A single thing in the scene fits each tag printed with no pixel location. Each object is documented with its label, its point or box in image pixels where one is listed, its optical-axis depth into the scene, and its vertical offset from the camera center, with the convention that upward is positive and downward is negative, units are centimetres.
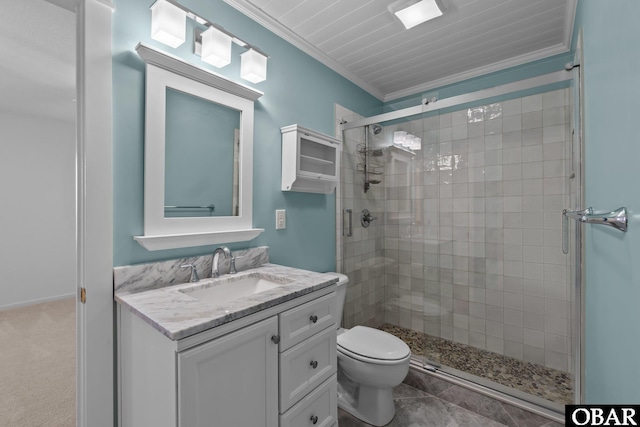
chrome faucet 149 -23
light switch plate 194 -5
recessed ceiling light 169 +123
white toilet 165 -94
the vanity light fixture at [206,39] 128 +86
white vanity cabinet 88 -57
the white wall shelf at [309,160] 192 +38
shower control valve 265 -5
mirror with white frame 132 +30
